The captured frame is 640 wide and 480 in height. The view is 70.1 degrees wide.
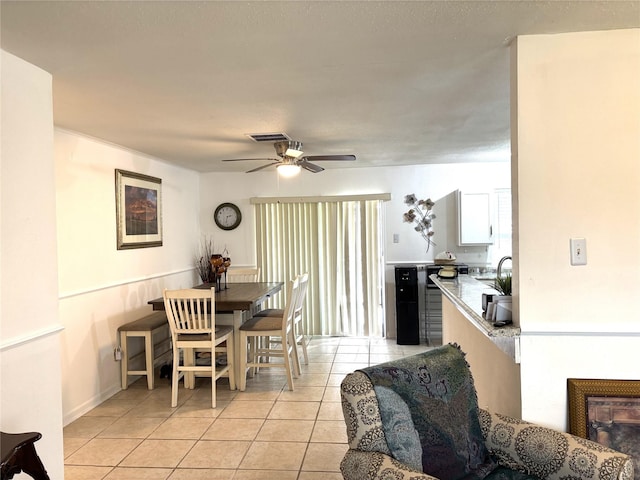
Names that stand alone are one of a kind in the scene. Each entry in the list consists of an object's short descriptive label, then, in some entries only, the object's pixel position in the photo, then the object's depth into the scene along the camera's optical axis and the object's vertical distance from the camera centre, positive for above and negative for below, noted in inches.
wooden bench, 163.2 -34.6
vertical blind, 238.7 -8.3
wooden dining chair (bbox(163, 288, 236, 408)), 144.9 -28.5
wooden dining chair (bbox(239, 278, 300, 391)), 161.2 -33.5
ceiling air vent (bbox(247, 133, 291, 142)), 148.5 +34.6
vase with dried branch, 187.2 -9.3
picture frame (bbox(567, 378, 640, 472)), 77.2 -30.6
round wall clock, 245.4 +13.9
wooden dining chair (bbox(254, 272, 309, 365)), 178.5 -29.4
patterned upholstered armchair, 63.1 -30.0
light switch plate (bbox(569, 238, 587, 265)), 79.4 -3.0
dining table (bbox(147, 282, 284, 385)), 156.0 -21.0
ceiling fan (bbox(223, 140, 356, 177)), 155.6 +28.9
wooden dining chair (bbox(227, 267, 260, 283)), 214.6 -18.4
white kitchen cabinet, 218.8 +9.2
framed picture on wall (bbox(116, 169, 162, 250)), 168.7 +13.3
